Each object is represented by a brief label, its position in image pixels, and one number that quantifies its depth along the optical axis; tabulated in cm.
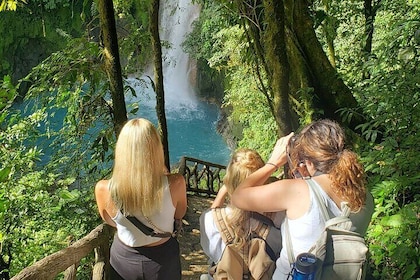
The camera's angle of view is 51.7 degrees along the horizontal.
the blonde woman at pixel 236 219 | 214
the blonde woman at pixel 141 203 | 205
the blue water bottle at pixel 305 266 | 165
